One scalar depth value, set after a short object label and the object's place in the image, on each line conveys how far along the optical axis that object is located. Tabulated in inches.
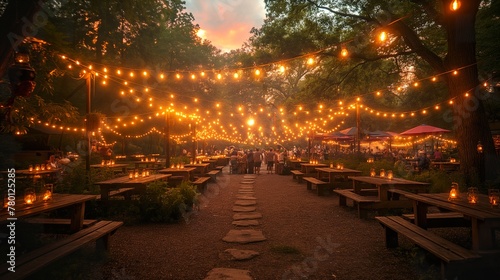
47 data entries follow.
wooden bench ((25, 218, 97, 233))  168.4
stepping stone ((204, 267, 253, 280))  140.8
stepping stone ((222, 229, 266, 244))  203.2
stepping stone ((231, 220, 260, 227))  246.4
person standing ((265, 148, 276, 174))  786.2
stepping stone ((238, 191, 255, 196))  411.7
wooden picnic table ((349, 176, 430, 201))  254.8
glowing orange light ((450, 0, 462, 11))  229.3
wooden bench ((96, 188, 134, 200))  306.2
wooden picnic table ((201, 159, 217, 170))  744.2
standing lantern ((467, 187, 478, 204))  156.7
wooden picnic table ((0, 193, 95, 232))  118.5
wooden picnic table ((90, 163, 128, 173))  454.0
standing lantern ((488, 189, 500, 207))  141.6
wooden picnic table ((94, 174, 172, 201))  252.2
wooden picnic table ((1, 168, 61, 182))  373.7
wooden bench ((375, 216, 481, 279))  116.9
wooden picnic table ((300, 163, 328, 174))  531.8
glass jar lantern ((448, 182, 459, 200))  171.8
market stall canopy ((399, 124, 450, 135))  667.4
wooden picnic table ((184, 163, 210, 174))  520.7
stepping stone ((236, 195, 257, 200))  376.6
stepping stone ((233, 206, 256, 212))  307.0
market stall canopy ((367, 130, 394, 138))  904.0
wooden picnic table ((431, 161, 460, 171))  553.4
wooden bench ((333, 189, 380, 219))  263.3
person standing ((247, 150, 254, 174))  773.9
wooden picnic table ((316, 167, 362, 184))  379.5
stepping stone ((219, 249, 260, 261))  168.6
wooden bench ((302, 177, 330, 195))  395.3
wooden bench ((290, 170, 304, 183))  557.7
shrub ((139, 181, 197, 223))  258.4
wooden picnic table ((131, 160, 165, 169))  590.0
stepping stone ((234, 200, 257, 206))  340.0
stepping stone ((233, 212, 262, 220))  271.1
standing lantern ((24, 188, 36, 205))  142.3
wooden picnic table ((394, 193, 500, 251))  126.6
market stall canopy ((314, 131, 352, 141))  965.8
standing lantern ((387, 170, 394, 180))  290.2
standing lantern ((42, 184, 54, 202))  154.4
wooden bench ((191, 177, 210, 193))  402.4
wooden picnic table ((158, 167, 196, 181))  382.9
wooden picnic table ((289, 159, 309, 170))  720.2
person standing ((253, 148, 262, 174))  762.8
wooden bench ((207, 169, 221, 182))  554.6
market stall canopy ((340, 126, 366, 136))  895.9
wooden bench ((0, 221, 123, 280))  97.7
